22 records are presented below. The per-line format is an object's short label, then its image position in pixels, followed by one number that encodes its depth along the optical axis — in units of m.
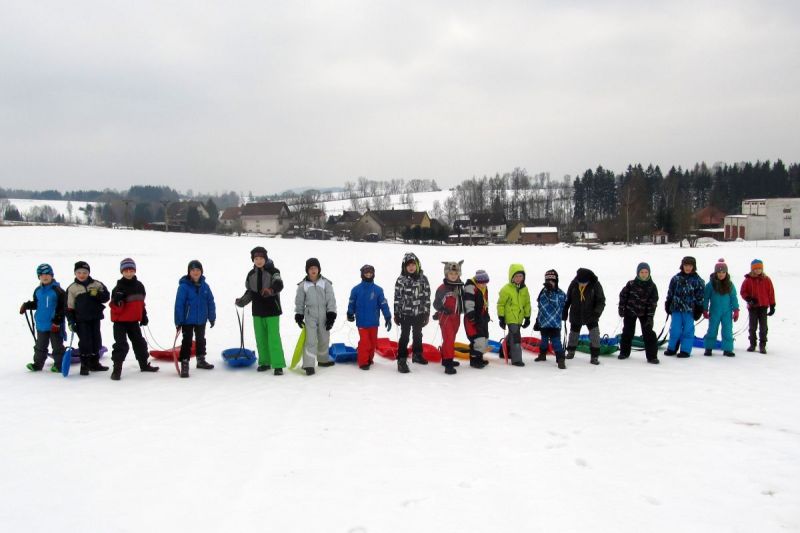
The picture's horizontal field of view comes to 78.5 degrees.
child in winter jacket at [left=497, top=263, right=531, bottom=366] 8.74
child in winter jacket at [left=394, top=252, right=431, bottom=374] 8.45
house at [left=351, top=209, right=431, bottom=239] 86.19
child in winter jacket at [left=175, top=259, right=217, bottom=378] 8.02
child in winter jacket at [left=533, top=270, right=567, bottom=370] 8.77
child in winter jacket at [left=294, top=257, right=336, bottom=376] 8.23
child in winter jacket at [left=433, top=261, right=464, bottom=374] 8.25
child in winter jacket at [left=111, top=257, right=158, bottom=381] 7.75
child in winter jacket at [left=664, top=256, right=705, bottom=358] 9.07
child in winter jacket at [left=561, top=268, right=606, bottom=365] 8.80
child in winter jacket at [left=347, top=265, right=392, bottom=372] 8.46
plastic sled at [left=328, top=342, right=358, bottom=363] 8.83
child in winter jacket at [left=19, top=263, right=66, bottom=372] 7.92
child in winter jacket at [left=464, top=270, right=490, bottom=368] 8.48
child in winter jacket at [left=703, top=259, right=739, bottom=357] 9.45
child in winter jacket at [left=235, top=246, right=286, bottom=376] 8.08
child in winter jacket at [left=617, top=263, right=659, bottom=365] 8.85
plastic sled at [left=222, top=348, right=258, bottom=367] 8.52
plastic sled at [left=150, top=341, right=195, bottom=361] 9.09
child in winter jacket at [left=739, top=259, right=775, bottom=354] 9.77
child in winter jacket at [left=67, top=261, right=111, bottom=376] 7.70
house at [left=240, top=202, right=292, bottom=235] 90.88
